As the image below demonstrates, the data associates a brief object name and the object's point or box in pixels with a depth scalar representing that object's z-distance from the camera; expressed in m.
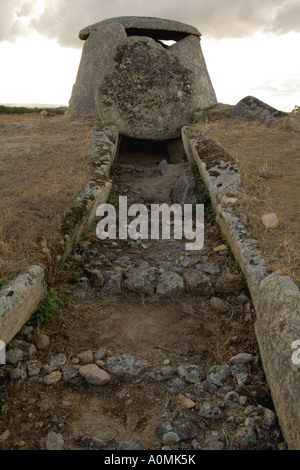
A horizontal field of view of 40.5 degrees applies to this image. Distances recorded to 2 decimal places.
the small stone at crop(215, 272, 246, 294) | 5.08
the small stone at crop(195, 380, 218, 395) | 3.61
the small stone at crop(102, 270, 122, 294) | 5.11
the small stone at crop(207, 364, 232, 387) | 3.71
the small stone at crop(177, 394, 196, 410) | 3.41
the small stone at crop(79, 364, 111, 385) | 3.61
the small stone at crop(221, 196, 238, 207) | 6.35
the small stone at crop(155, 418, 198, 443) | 3.11
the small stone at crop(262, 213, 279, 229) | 5.46
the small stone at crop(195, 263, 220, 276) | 5.52
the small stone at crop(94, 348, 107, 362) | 3.94
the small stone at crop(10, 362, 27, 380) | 3.59
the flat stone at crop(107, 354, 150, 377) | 3.79
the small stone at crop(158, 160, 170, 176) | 9.44
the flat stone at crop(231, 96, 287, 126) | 10.93
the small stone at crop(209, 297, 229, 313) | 4.79
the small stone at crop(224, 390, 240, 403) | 3.48
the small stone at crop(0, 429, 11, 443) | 3.03
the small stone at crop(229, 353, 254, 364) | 3.91
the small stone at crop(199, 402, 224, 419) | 3.32
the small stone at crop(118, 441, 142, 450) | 3.03
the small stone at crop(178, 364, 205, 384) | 3.73
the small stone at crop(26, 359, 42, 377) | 3.67
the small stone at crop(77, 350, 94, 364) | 3.87
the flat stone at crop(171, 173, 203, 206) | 7.63
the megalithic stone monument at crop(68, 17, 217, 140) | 10.39
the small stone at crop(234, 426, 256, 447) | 3.07
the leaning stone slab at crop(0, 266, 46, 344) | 3.71
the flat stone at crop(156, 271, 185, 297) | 5.07
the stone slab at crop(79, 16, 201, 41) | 12.17
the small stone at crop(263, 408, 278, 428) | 3.21
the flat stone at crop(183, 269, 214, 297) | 5.10
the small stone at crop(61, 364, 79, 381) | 3.67
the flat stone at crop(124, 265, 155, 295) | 5.09
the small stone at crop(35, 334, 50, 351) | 3.98
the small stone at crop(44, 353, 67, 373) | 3.75
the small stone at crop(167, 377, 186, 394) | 3.62
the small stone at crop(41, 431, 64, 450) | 2.99
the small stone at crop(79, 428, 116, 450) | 3.03
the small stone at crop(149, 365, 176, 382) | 3.74
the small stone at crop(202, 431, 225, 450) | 3.04
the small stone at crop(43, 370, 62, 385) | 3.60
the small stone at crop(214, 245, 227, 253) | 6.00
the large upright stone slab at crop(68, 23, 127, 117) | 12.53
